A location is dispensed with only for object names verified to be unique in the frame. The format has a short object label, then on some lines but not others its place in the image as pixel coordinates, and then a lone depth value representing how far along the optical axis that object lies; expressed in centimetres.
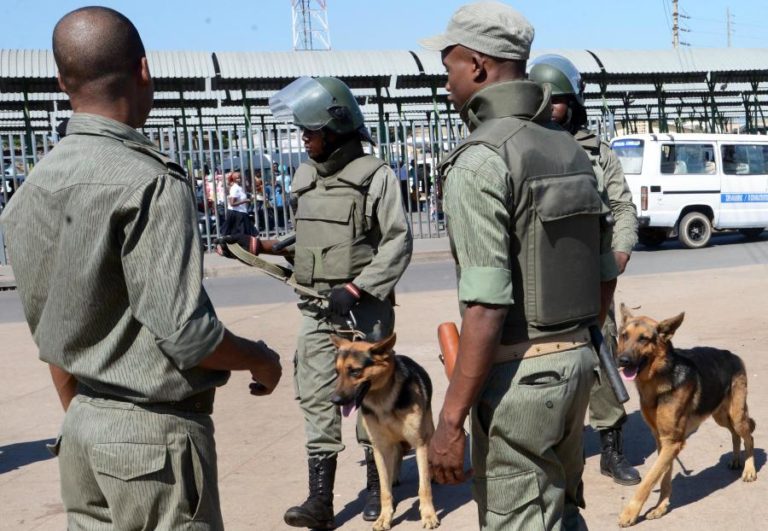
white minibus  1747
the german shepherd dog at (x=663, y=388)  477
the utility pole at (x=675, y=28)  7069
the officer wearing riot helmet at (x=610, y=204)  502
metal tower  5997
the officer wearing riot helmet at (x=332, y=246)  486
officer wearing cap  269
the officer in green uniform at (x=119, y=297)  231
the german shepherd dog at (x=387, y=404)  466
